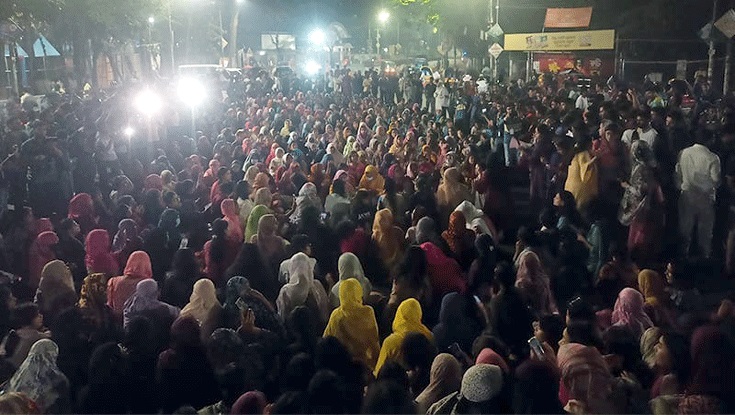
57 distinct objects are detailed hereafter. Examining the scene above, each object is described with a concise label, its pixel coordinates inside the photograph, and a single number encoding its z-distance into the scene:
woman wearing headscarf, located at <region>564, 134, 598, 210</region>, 11.35
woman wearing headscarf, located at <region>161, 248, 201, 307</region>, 8.36
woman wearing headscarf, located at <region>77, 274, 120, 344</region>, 6.95
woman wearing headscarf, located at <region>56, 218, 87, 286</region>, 9.46
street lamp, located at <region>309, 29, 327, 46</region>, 73.00
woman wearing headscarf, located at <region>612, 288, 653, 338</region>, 6.93
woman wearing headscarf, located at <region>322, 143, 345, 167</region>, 14.96
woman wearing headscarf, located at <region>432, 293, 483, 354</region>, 7.34
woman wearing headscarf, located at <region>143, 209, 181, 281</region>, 9.53
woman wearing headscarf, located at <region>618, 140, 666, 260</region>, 10.33
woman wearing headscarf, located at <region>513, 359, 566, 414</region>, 5.48
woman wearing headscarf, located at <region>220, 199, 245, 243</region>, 10.56
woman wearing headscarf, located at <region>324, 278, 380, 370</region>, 7.13
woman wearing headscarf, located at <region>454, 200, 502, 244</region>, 10.35
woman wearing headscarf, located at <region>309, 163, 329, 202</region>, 13.08
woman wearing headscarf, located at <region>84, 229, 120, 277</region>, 9.22
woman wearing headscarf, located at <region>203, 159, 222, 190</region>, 13.23
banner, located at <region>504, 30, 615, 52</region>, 36.28
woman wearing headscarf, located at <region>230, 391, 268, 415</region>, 5.45
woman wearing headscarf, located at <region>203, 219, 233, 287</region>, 9.28
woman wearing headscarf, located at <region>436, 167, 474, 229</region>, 11.63
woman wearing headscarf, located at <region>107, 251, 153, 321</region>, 8.05
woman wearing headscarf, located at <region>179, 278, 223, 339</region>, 7.37
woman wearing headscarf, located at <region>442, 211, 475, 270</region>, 9.44
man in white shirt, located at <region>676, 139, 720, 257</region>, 10.77
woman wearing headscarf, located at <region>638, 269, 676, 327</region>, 7.24
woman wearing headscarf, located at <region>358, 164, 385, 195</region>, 12.95
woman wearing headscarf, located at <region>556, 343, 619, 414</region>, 5.55
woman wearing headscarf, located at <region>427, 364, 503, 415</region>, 5.40
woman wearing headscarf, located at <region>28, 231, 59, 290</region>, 9.36
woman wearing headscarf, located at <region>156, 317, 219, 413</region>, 6.06
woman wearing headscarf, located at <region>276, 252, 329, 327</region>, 8.00
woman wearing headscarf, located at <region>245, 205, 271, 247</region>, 10.67
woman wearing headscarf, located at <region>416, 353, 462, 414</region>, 5.86
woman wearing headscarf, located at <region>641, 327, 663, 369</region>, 6.26
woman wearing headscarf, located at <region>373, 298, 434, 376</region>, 6.69
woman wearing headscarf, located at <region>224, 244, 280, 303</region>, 8.86
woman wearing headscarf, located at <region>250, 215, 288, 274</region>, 9.49
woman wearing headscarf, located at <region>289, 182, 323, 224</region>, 10.88
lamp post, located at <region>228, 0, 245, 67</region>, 64.19
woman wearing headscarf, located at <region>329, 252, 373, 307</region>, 8.45
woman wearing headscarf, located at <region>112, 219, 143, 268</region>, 9.66
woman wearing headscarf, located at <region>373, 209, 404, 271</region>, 9.98
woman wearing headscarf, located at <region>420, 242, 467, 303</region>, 8.68
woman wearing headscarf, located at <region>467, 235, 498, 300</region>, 8.55
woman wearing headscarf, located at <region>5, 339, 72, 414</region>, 5.96
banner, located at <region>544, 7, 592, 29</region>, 40.47
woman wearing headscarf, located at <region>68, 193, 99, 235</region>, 11.11
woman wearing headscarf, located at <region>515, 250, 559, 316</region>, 7.99
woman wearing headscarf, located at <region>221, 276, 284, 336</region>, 7.30
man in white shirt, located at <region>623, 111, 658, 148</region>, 12.39
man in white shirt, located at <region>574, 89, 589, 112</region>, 19.72
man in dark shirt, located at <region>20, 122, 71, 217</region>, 13.36
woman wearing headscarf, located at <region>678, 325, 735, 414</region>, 5.79
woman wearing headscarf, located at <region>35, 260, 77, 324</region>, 7.77
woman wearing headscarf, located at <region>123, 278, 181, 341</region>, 7.23
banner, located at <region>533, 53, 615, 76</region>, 36.73
